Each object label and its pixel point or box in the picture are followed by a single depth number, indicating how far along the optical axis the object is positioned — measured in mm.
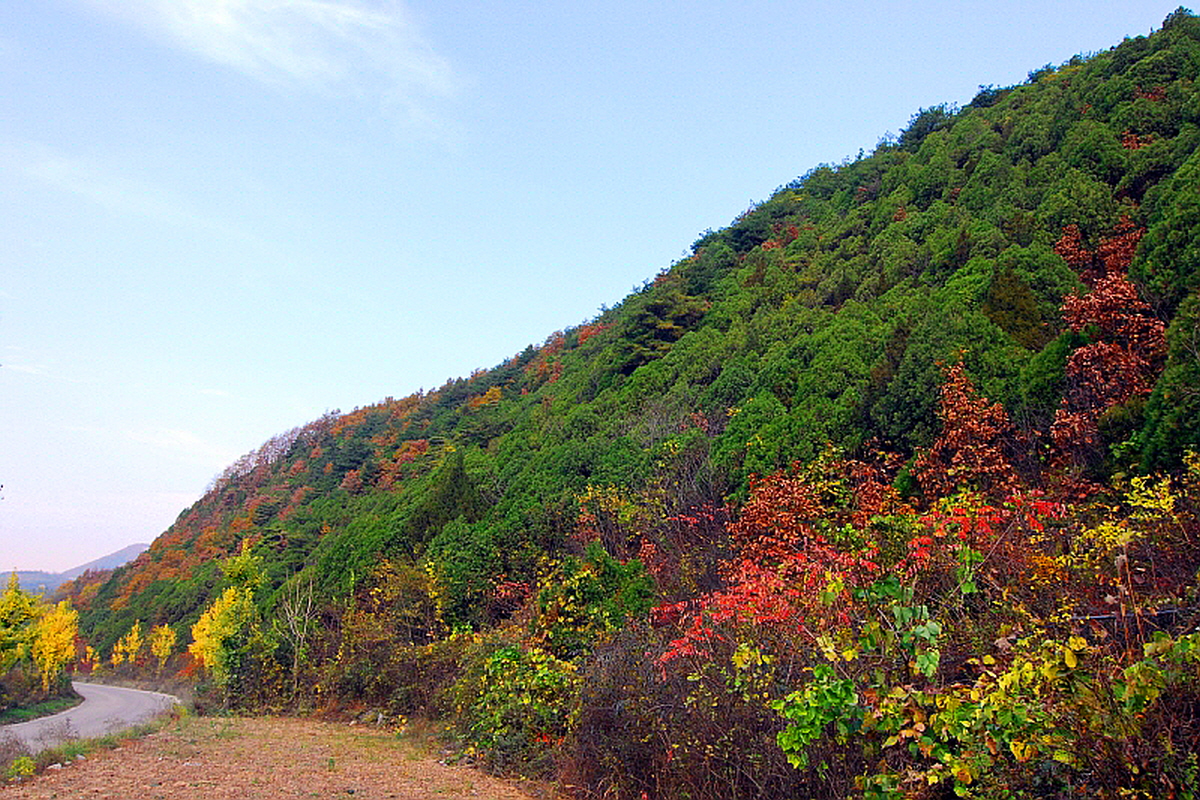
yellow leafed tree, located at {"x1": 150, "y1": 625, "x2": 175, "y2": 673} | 41594
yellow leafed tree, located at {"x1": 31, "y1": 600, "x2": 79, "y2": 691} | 30594
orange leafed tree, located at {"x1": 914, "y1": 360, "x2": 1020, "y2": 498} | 9891
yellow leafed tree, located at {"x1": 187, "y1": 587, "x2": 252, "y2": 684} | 23141
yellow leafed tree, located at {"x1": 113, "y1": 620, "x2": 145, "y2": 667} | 46062
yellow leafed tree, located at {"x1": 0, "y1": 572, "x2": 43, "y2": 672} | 21281
